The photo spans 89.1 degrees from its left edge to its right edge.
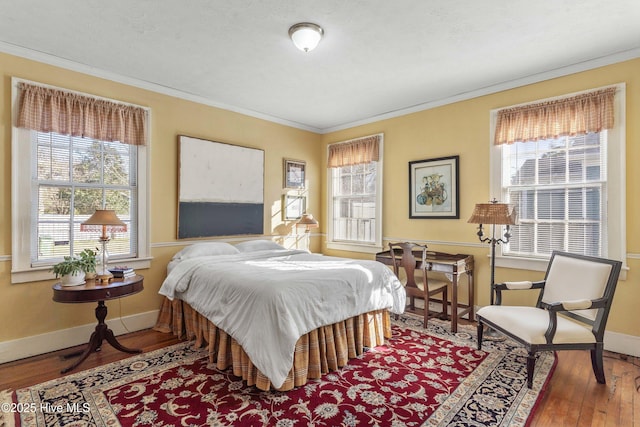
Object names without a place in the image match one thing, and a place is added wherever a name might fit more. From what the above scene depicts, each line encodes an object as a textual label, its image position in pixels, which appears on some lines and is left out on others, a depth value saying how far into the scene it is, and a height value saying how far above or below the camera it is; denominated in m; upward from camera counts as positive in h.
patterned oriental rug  1.99 -1.26
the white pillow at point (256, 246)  4.11 -0.43
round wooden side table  2.58 -0.68
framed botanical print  4.03 +0.33
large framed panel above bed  3.92 +0.30
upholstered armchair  2.32 -0.80
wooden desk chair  3.52 -0.80
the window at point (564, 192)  2.96 +0.22
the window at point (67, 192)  2.88 +0.20
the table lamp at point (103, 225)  2.81 -0.12
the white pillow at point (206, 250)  3.61 -0.44
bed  2.21 -0.79
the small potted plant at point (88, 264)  2.79 -0.46
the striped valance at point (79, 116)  2.89 +0.94
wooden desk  3.41 -0.59
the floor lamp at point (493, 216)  3.16 -0.03
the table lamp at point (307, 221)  4.77 -0.13
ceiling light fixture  2.49 +1.39
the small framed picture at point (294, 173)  5.04 +0.62
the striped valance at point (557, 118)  3.00 +0.96
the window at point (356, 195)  4.82 +0.29
